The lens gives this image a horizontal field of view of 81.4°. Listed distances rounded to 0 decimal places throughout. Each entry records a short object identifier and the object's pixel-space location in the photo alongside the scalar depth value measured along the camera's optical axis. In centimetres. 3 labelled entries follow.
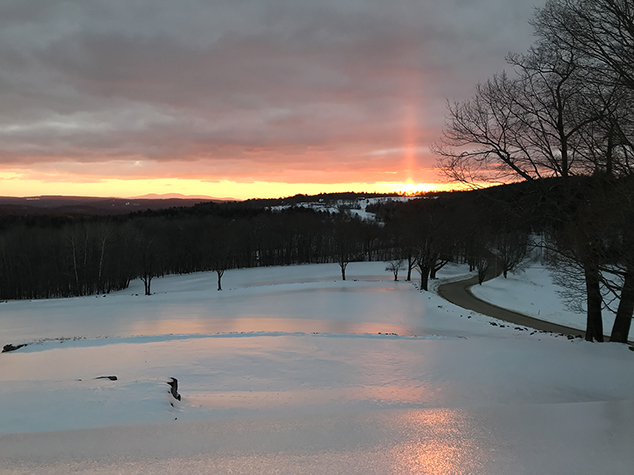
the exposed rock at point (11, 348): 1289
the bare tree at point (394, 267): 4505
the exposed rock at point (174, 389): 676
